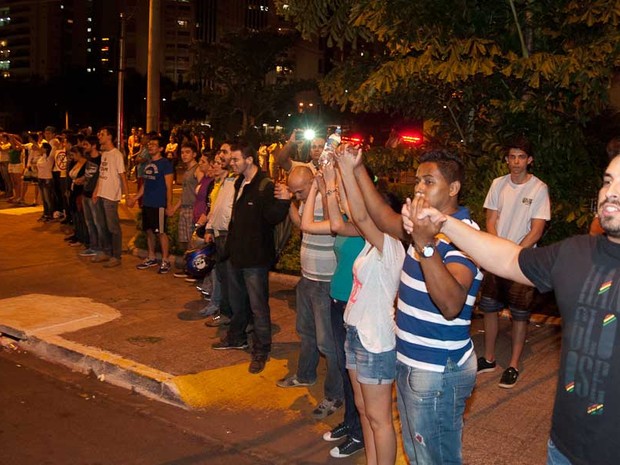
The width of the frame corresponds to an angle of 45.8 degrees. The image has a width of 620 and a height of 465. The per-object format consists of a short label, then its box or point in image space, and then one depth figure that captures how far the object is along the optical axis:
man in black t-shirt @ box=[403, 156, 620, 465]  2.58
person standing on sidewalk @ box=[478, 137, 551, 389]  6.33
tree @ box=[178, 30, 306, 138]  20.22
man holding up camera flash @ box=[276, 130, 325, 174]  6.87
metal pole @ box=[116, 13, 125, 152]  22.34
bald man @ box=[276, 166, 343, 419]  5.86
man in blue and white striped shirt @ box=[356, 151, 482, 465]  3.50
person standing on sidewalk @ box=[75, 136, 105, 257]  11.74
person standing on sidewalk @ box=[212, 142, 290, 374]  6.83
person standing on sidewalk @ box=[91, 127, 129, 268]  11.49
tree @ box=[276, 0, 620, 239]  6.75
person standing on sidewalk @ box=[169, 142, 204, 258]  10.22
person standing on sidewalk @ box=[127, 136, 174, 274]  10.72
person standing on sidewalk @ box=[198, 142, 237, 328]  7.82
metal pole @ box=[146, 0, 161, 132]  17.75
